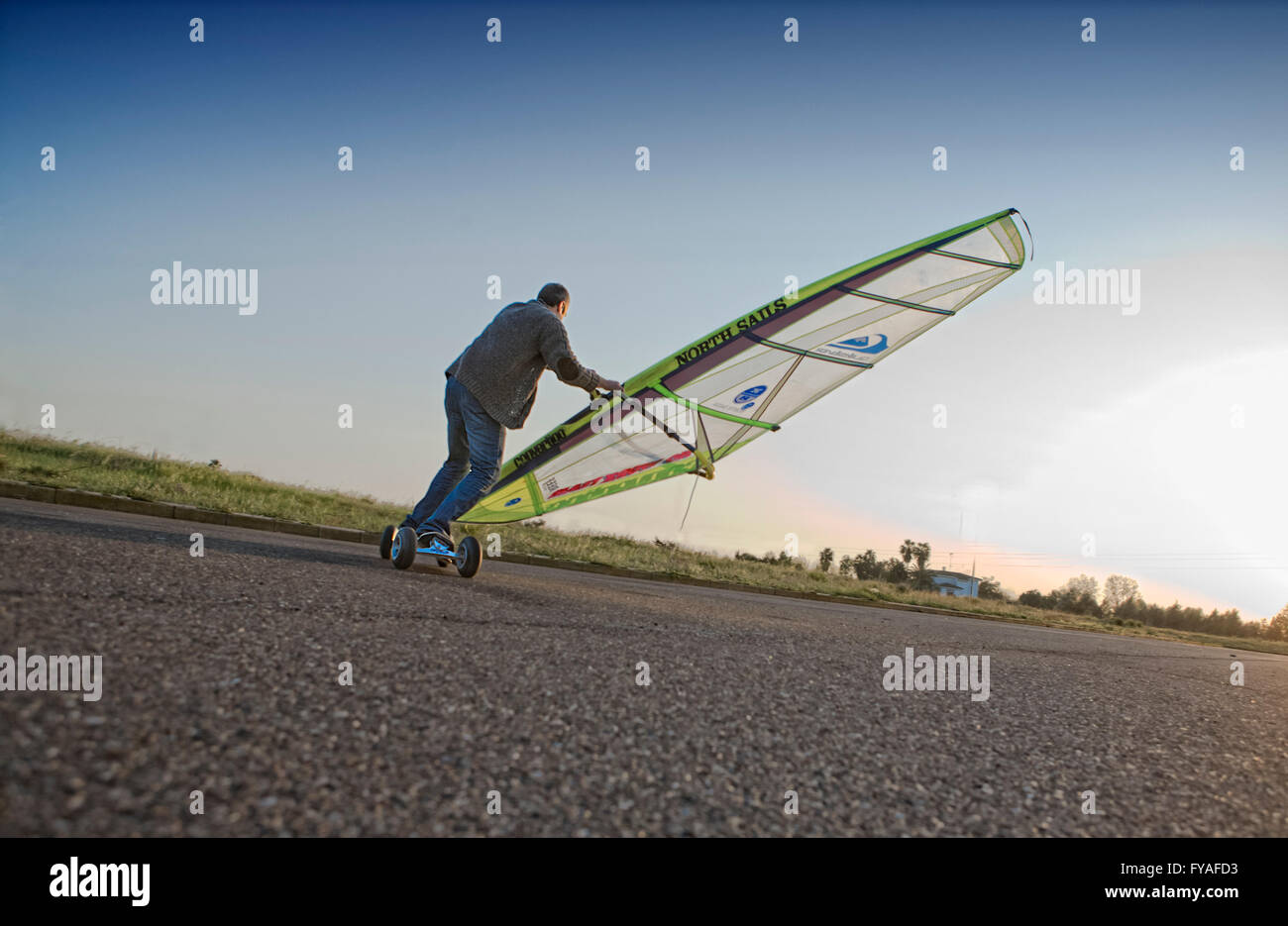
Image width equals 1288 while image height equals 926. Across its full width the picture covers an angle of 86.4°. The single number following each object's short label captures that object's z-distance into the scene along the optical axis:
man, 5.03
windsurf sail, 6.00
